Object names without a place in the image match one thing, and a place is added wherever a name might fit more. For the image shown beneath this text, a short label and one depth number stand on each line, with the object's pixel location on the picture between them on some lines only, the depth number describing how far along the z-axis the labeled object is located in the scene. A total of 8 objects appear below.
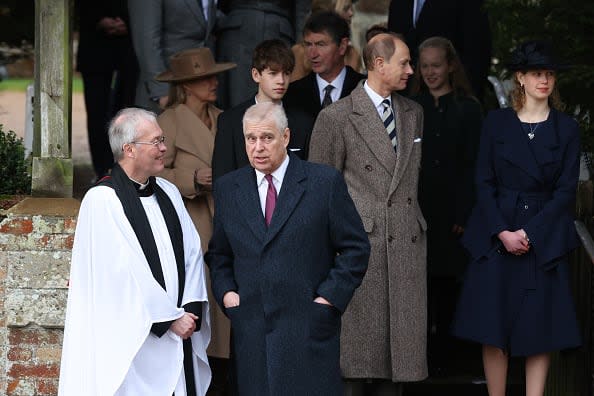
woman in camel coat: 17.34
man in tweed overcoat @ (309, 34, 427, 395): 16.42
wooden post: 17.94
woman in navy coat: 16.52
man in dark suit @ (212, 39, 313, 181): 16.89
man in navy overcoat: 14.17
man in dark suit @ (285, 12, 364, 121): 18.03
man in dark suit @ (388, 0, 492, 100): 20.50
